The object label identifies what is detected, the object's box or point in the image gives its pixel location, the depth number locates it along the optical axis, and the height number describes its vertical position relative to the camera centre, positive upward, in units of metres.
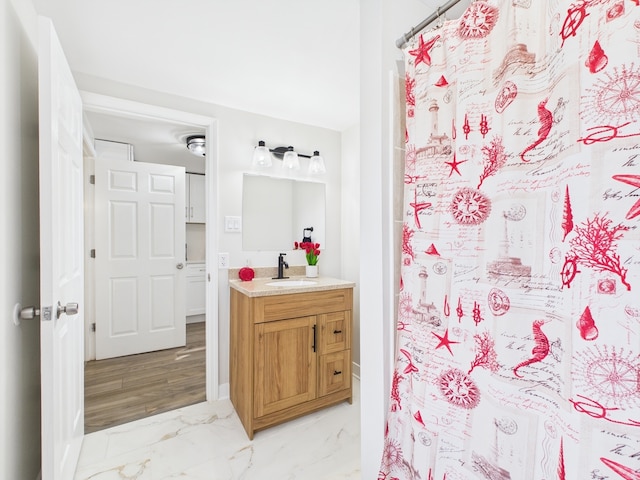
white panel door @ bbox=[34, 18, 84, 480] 1.06 -0.06
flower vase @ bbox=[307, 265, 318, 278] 2.59 -0.27
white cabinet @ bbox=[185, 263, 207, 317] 4.22 -0.69
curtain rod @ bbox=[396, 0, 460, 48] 1.03 +0.77
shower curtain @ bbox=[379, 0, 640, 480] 0.66 -0.03
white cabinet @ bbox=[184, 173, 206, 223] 4.31 +0.59
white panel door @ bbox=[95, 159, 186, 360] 2.97 -0.18
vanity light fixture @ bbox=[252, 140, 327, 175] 2.41 +0.67
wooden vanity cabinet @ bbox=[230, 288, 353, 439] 1.84 -0.74
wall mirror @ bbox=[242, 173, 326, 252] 2.48 +0.24
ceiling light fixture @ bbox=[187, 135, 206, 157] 3.05 +0.97
